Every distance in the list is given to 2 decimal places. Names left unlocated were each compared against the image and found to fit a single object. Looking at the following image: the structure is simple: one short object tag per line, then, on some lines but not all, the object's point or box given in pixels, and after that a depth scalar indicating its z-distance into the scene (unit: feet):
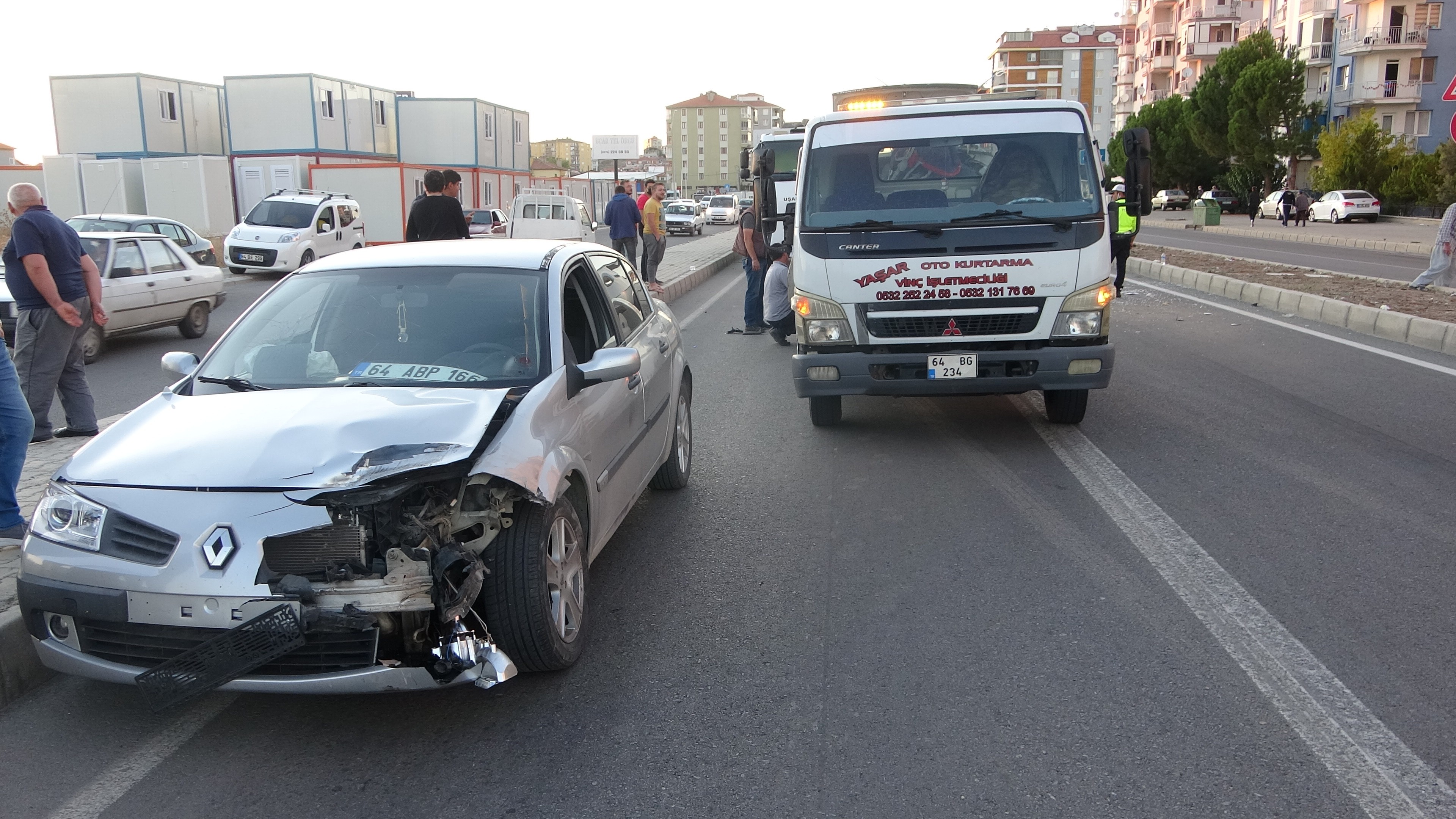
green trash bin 155.02
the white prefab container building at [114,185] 117.70
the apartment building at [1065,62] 485.15
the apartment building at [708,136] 597.93
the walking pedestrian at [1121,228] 29.78
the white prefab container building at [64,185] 120.88
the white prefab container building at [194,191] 110.83
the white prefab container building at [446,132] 141.59
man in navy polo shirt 22.86
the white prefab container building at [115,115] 127.95
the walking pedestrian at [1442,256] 51.72
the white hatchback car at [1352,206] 155.53
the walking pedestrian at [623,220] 56.03
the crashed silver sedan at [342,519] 10.61
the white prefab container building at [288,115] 124.77
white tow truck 22.80
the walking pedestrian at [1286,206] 148.46
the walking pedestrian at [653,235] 62.69
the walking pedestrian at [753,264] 44.75
